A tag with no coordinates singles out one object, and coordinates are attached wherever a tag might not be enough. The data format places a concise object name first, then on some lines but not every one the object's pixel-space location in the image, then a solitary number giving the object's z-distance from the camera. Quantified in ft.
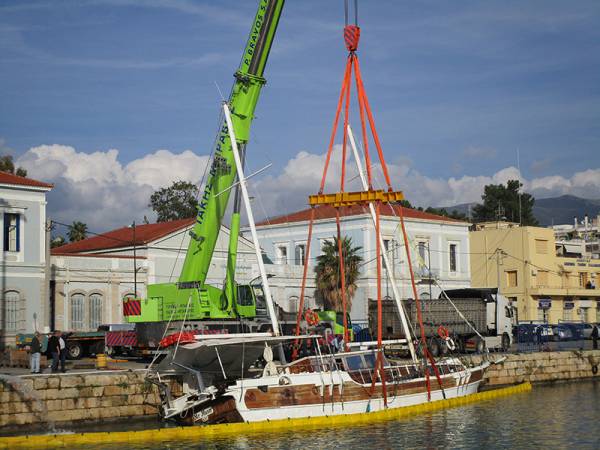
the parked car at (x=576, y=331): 194.29
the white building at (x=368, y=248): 217.15
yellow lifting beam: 105.29
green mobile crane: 116.37
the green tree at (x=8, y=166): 278.67
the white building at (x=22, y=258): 165.48
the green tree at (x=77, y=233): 283.42
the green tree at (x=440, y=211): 407.85
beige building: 249.14
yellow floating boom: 85.61
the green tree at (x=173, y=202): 327.26
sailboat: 92.99
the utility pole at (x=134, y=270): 183.34
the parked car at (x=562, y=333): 192.03
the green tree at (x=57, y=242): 288.06
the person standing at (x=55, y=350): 112.37
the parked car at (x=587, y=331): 201.57
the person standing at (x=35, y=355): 110.52
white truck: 155.33
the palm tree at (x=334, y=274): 213.87
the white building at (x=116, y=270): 176.24
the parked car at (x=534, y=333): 181.98
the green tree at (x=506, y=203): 432.17
